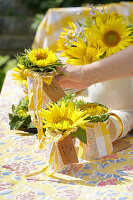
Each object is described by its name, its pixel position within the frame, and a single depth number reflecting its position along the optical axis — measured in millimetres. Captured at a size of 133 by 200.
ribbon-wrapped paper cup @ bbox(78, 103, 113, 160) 1221
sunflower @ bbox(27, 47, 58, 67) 1180
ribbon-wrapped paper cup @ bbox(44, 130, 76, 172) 1146
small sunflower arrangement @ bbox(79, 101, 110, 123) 1213
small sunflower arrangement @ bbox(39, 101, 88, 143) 1125
